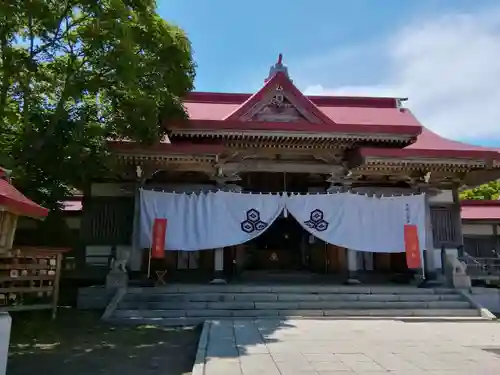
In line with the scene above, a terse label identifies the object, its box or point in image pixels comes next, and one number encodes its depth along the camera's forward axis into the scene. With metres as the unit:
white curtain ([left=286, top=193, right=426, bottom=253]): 11.45
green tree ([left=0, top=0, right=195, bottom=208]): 7.70
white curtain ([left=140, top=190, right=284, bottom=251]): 11.18
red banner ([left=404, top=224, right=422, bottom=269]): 11.32
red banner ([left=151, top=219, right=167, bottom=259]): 10.79
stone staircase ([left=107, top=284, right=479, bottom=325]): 9.30
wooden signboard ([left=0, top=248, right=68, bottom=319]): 6.26
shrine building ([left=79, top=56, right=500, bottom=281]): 11.30
